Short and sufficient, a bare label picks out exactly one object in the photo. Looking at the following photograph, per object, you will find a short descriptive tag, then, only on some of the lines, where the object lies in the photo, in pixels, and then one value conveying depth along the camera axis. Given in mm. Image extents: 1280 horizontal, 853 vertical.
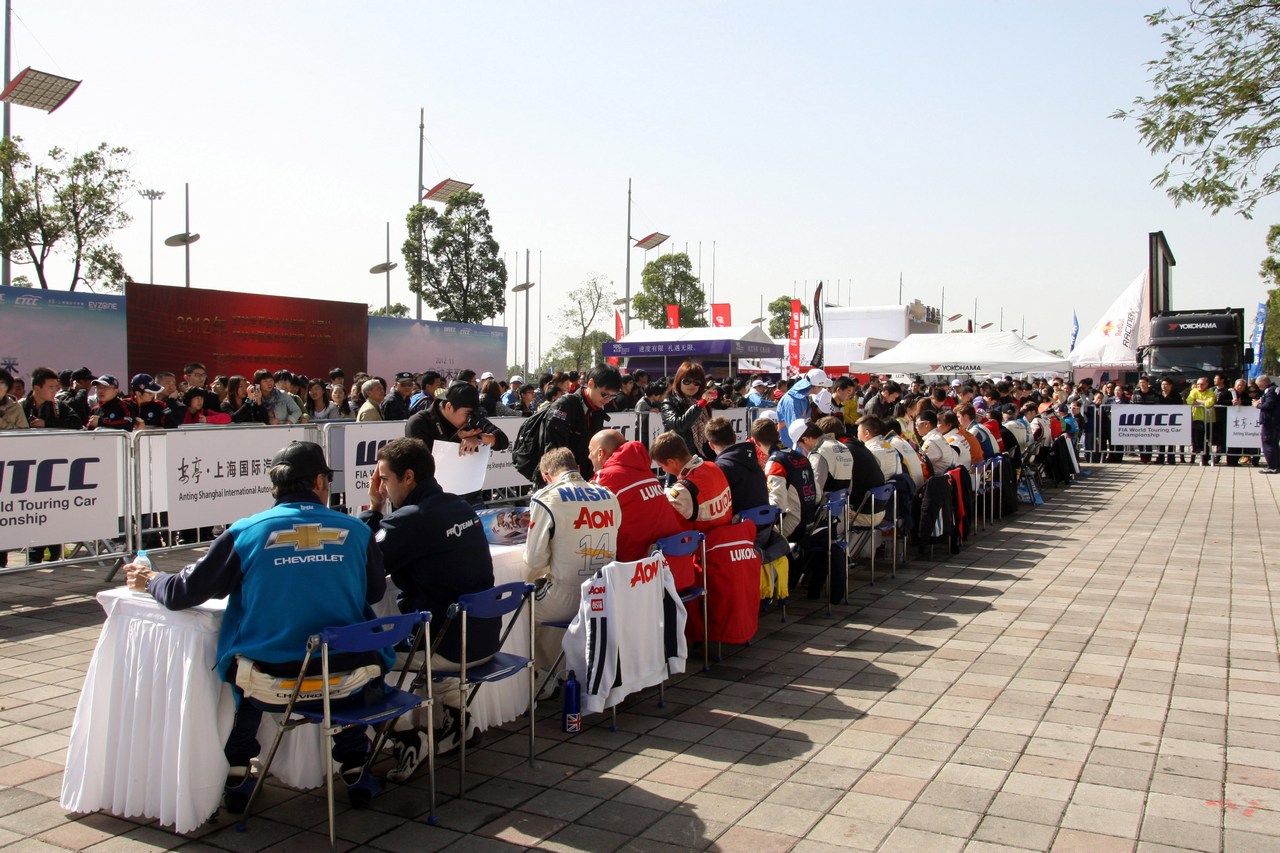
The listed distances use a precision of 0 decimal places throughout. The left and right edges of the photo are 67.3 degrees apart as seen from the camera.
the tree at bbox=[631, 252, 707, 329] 54688
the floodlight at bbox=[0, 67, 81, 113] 20016
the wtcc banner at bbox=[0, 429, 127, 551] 7098
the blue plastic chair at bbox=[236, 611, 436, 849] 3340
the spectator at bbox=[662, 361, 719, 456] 8344
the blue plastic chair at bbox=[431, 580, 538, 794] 3869
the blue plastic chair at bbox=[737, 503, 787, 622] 6320
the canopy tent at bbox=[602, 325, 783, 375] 29406
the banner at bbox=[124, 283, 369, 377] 17828
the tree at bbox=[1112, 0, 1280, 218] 10258
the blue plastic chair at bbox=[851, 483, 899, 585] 8102
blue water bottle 4684
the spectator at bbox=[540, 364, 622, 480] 6586
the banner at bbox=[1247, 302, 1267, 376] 39056
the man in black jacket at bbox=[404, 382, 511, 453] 5789
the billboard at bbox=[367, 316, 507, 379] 24125
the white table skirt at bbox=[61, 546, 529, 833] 3479
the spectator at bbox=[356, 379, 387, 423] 10516
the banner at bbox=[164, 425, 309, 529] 8078
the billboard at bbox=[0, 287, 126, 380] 16875
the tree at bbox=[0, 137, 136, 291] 21125
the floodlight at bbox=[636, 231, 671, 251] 46344
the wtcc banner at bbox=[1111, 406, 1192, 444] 19484
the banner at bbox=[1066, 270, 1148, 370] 26375
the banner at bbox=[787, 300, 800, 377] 37781
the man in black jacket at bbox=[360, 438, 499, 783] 3984
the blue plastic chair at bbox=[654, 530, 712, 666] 5176
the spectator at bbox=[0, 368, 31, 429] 8312
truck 21844
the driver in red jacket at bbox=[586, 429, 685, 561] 5273
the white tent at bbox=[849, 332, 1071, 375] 20391
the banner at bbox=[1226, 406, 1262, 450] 18625
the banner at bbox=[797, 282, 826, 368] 30547
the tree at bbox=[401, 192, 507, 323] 33844
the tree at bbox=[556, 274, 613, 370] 61125
